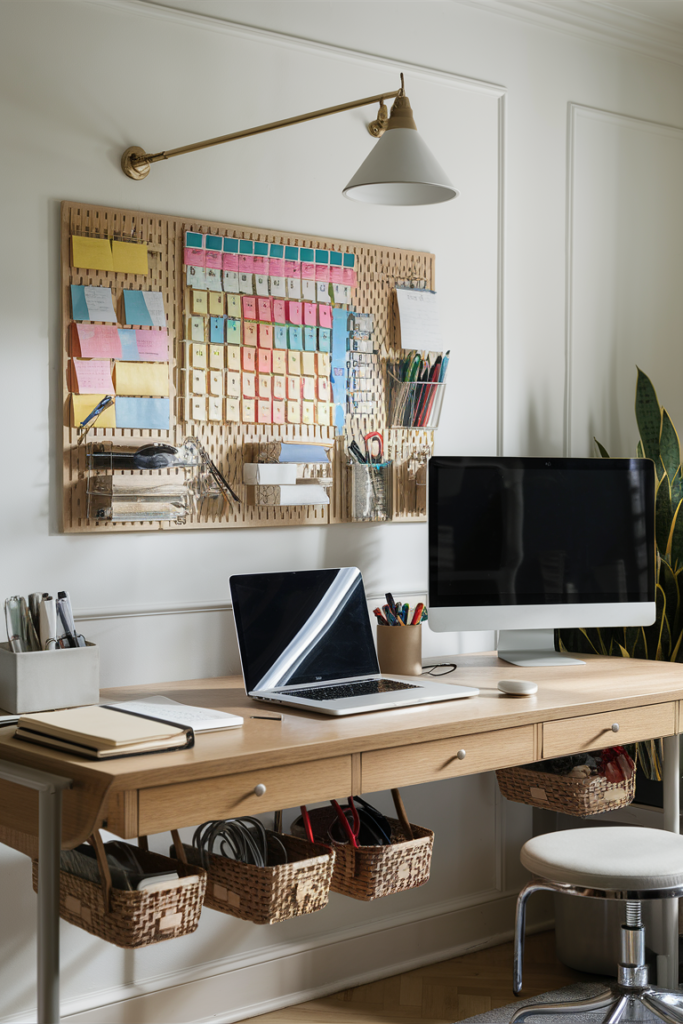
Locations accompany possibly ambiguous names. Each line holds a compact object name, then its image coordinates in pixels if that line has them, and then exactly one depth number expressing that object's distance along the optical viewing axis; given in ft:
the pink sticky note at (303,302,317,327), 8.78
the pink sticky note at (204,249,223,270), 8.24
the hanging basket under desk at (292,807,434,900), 7.03
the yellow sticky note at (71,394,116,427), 7.61
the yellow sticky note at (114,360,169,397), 7.81
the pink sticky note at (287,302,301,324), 8.68
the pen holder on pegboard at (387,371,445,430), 9.20
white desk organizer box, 6.49
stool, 6.66
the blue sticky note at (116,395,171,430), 7.82
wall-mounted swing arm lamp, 6.87
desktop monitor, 8.54
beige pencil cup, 8.32
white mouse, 7.42
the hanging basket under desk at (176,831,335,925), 6.29
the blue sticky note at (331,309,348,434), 8.95
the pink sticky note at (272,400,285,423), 8.61
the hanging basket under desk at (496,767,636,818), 8.31
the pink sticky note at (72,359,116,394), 7.63
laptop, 7.26
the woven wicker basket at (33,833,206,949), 5.74
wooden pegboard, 7.65
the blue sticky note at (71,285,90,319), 7.61
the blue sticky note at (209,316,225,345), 8.27
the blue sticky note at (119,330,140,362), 7.81
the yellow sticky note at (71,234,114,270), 7.61
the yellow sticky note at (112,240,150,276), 7.79
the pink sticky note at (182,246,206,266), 8.13
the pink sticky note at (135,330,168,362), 7.89
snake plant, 9.82
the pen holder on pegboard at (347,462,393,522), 8.95
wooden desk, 5.39
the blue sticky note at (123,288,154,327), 7.84
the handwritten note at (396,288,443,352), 9.31
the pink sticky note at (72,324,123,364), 7.63
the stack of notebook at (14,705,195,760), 5.48
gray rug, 8.34
